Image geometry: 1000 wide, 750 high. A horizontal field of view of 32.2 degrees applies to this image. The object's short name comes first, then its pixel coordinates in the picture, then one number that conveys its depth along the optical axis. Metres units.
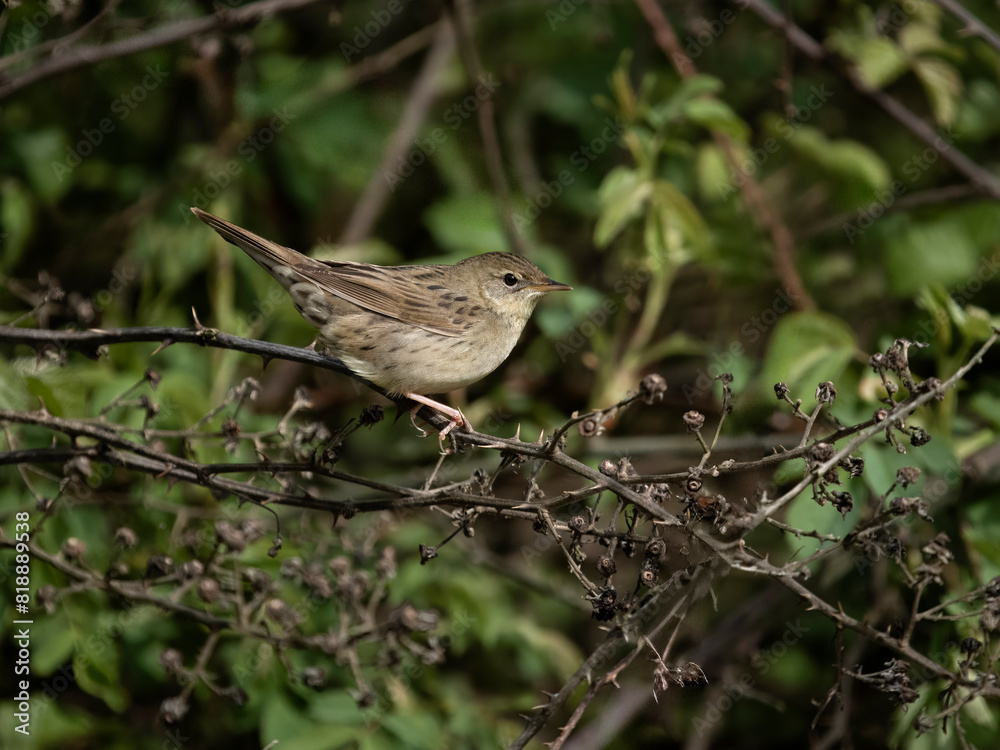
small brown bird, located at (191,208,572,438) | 7.07
